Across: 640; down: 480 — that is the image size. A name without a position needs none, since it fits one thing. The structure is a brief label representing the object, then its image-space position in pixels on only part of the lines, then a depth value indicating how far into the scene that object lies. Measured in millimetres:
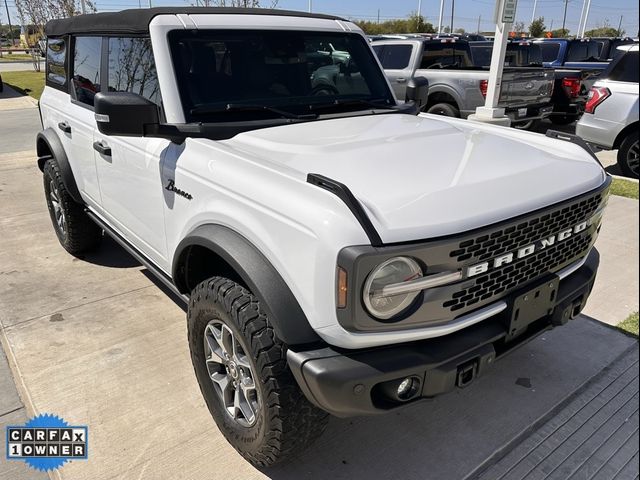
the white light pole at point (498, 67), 8383
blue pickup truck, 13062
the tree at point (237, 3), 14492
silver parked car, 7254
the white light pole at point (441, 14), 38062
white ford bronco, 1851
